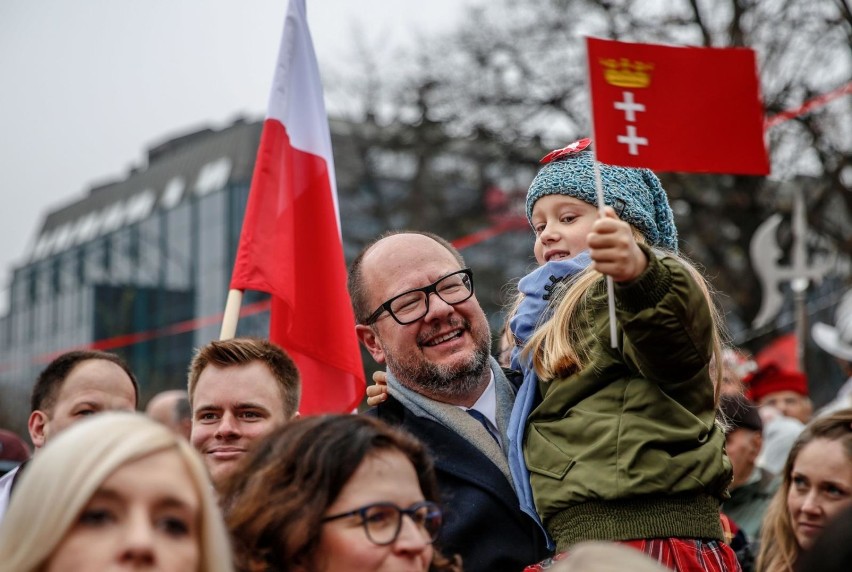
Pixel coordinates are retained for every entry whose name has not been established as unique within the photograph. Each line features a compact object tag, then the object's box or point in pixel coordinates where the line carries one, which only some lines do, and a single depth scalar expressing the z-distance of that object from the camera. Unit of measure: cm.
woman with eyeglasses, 286
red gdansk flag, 351
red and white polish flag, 567
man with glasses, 381
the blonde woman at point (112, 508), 244
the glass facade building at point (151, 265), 3569
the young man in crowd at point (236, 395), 465
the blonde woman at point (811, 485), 463
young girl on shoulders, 320
